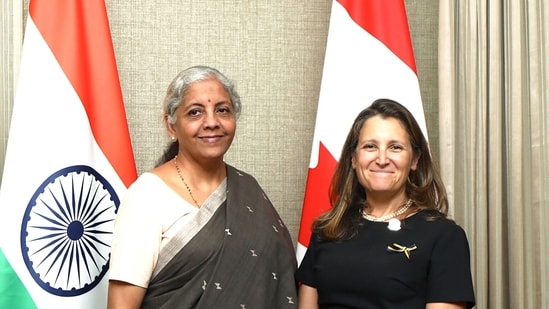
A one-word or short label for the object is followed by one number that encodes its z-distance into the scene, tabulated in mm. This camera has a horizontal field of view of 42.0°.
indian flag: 2381
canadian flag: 2658
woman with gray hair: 2057
